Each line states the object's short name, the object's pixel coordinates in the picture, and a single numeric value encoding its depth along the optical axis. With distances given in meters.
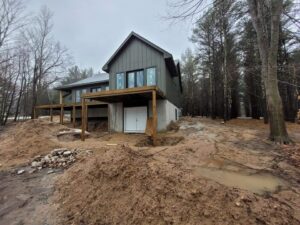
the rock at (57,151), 6.85
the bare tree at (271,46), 7.64
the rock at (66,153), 6.67
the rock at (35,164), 6.21
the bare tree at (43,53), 23.70
